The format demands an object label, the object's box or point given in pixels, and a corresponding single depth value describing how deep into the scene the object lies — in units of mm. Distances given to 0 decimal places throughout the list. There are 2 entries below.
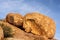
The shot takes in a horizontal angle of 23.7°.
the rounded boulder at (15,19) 23251
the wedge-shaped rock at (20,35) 18042
